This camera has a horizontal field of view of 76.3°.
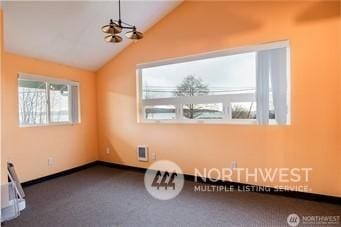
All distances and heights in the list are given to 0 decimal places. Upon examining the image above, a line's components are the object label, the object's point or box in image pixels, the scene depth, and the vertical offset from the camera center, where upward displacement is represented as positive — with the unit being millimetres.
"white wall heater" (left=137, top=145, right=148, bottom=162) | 4008 -776
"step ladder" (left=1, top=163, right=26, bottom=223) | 2285 -953
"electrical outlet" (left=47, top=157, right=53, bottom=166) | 3686 -825
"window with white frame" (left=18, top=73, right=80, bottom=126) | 3389 +212
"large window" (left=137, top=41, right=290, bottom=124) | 2920 +358
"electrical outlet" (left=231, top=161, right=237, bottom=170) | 3199 -813
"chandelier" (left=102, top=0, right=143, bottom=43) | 2320 +893
